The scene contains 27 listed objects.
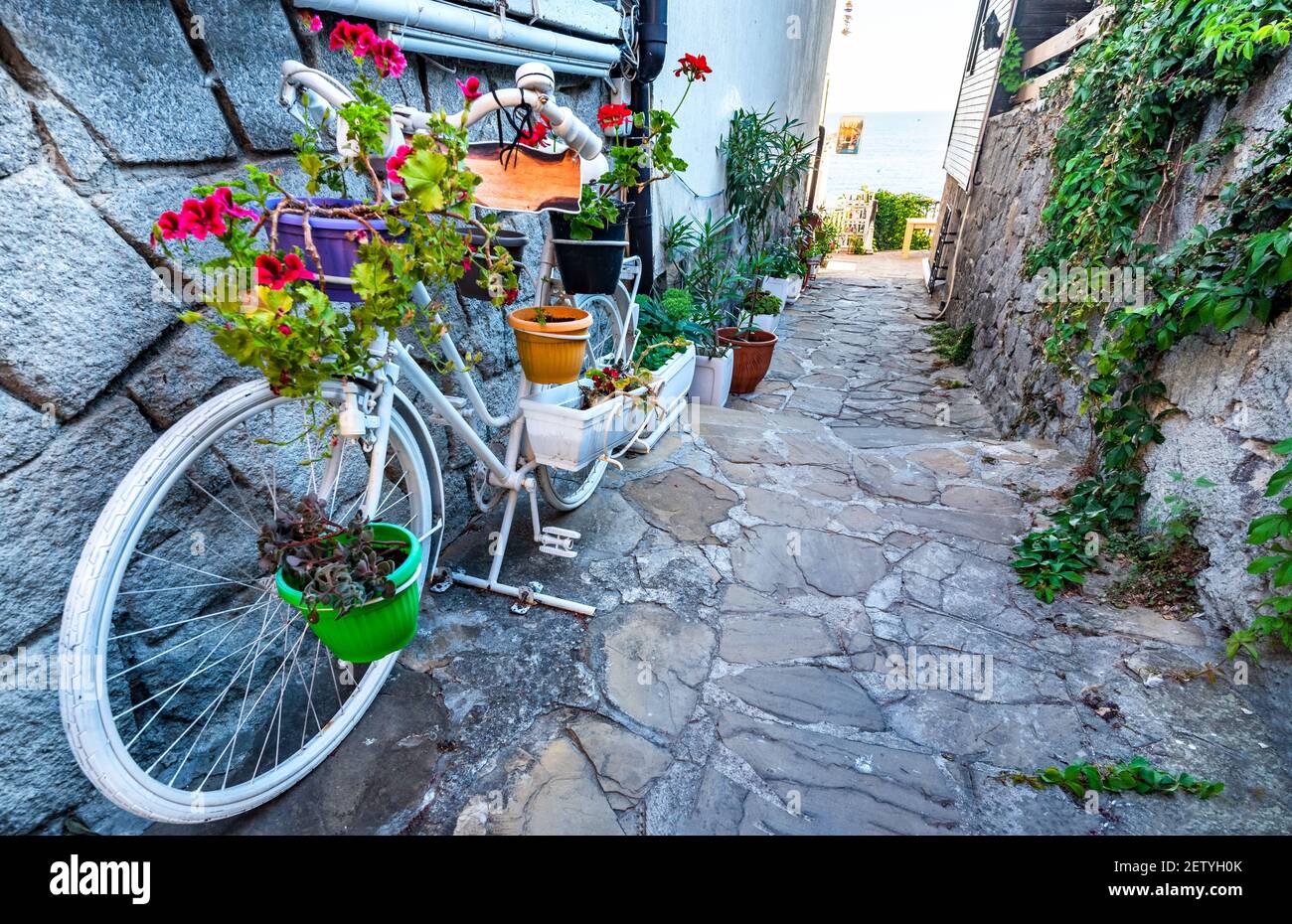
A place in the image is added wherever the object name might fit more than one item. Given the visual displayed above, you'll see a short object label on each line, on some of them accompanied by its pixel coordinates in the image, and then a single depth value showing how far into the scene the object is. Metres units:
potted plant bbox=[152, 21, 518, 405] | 1.08
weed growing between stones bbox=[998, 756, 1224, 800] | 1.63
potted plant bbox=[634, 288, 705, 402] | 3.69
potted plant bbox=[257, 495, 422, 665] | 1.21
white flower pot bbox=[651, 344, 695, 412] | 2.86
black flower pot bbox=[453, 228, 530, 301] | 1.81
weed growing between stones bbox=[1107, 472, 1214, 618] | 2.26
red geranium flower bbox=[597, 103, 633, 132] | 2.13
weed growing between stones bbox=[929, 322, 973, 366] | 5.77
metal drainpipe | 3.74
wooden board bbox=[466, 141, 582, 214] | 1.82
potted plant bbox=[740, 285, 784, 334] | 5.46
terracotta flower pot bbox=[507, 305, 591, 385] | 1.96
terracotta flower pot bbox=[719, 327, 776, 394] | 4.86
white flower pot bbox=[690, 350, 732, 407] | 4.44
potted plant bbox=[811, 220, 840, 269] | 9.91
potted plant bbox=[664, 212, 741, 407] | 4.48
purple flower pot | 1.22
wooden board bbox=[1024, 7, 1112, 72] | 3.84
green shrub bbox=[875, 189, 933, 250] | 13.84
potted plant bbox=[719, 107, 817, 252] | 6.12
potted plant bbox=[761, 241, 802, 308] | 6.68
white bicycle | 1.17
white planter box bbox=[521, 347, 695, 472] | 2.15
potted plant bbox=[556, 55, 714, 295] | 2.05
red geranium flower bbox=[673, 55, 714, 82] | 2.94
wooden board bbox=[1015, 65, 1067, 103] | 4.74
